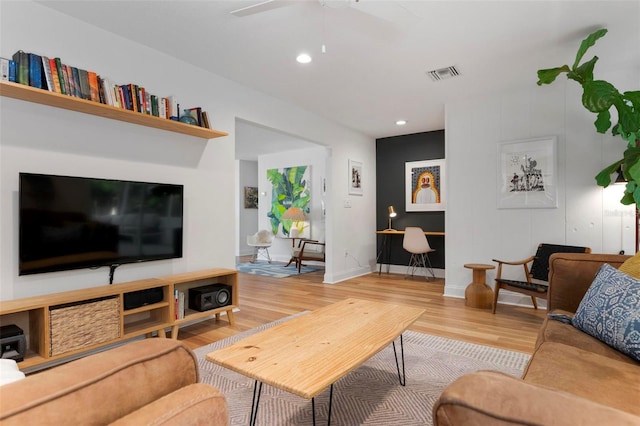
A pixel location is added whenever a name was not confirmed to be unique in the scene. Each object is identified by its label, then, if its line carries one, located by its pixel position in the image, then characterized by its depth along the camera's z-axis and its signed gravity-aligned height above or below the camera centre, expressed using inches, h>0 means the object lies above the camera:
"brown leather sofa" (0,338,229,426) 24.5 -14.5
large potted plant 97.7 +33.2
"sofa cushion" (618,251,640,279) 69.1 -11.2
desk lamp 246.8 +0.8
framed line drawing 155.7 +18.5
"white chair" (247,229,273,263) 291.0 -21.6
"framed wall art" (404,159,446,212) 234.4 +19.9
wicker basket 86.0 -28.8
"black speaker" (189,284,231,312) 123.3 -30.2
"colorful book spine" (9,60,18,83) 84.3 +35.8
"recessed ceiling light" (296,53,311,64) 124.6 +57.9
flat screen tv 90.6 -2.0
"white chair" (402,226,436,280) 217.2 -17.4
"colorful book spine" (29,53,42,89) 87.0 +37.2
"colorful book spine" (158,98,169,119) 116.5 +36.5
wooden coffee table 51.8 -24.4
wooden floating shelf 85.6 +31.1
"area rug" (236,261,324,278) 248.8 -42.3
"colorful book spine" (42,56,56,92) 89.6 +37.6
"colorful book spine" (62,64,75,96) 93.1 +37.6
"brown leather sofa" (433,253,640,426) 23.6 -15.3
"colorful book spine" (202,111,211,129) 129.6 +36.2
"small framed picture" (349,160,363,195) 234.5 +25.6
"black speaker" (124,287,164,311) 103.1 -25.6
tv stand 84.4 -28.3
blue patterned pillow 57.5 -17.9
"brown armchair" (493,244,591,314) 136.0 -25.0
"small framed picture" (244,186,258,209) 355.6 +18.5
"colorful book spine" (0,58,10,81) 83.0 +35.7
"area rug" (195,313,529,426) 72.1 -42.5
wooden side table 155.7 -35.3
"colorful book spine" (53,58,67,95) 92.0 +37.9
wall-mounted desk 256.1 -27.1
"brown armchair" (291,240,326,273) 259.4 -29.4
